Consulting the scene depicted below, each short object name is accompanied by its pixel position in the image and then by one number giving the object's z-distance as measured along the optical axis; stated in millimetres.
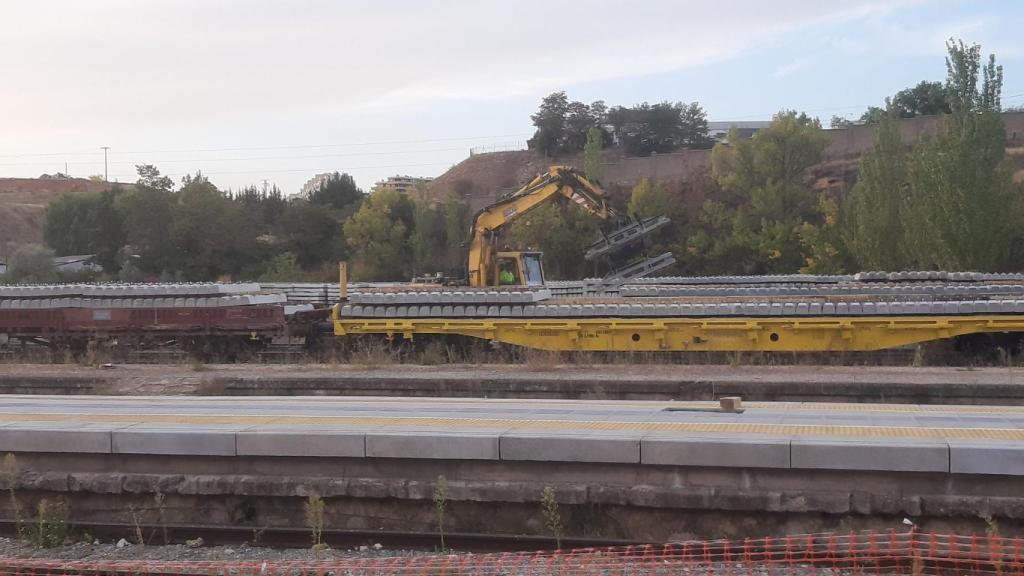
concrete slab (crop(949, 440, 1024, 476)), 7355
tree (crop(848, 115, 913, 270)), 39938
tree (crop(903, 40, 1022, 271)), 35094
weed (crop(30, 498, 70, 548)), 8680
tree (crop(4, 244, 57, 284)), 55625
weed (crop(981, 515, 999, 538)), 6796
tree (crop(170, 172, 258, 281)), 61000
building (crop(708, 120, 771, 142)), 103419
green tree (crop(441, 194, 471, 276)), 63719
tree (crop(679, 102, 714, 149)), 92625
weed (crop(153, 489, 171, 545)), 8695
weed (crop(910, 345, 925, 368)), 18781
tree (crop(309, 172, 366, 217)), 77188
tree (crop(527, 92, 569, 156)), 92500
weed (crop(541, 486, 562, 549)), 7895
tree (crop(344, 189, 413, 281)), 63125
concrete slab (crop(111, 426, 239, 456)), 9016
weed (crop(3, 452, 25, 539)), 9141
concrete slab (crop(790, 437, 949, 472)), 7477
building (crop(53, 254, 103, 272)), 61250
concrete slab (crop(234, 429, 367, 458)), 8719
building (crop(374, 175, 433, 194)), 159350
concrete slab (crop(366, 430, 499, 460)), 8422
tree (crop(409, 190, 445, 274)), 63531
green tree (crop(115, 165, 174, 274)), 60625
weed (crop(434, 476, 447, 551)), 8102
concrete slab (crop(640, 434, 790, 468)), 7770
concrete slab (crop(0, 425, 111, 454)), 9367
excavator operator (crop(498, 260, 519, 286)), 26703
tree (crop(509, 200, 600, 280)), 56188
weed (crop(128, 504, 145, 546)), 8516
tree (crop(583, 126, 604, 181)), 65375
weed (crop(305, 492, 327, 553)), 7855
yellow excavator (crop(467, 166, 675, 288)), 26688
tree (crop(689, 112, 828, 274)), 53594
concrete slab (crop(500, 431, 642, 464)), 8133
